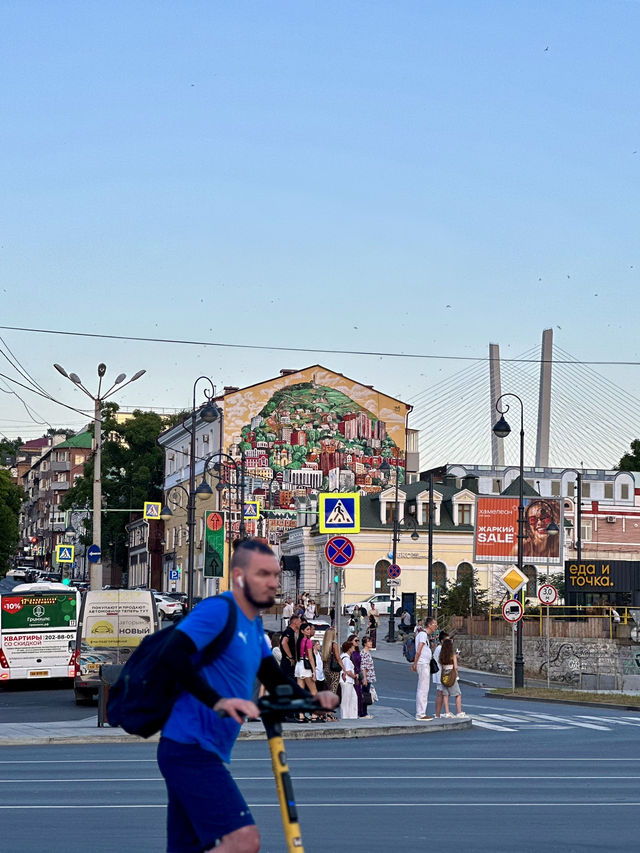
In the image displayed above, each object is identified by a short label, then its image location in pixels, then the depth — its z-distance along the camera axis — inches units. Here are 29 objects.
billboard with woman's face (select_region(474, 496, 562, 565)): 2223.2
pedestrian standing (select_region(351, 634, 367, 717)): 1039.6
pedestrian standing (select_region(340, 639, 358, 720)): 1035.9
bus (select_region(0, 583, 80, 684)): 1395.2
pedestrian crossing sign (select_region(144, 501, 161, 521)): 2819.9
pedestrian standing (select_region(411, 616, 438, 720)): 1085.8
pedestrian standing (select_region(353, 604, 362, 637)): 2091.3
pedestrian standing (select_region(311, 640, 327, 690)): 1082.1
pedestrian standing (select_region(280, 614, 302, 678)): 1045.2
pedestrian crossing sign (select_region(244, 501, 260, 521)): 2768.2
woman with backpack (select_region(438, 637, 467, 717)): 1066.1
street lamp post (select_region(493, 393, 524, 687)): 1653.5
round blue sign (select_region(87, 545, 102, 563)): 1736.6
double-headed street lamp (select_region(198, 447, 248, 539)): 3502.2
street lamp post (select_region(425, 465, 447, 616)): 2172.7
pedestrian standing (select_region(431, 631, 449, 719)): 1076.5
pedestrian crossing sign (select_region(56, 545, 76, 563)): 2613.2
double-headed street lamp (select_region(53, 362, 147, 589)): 1672.0
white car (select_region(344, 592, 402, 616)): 3191.4
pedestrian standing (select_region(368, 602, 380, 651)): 2246.7
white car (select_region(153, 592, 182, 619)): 2763.3
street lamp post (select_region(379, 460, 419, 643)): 2546.8
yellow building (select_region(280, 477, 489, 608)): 3698.3
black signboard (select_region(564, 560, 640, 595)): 2326.5
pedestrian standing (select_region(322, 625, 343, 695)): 1067.9
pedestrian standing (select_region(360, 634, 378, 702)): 1093.8
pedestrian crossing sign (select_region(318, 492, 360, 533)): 1071.0
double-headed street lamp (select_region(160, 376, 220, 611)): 1670.8
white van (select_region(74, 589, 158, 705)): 1284.4
